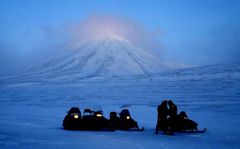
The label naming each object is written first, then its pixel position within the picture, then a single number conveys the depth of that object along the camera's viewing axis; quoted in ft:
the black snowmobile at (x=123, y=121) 64.44
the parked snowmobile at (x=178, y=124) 58.10
